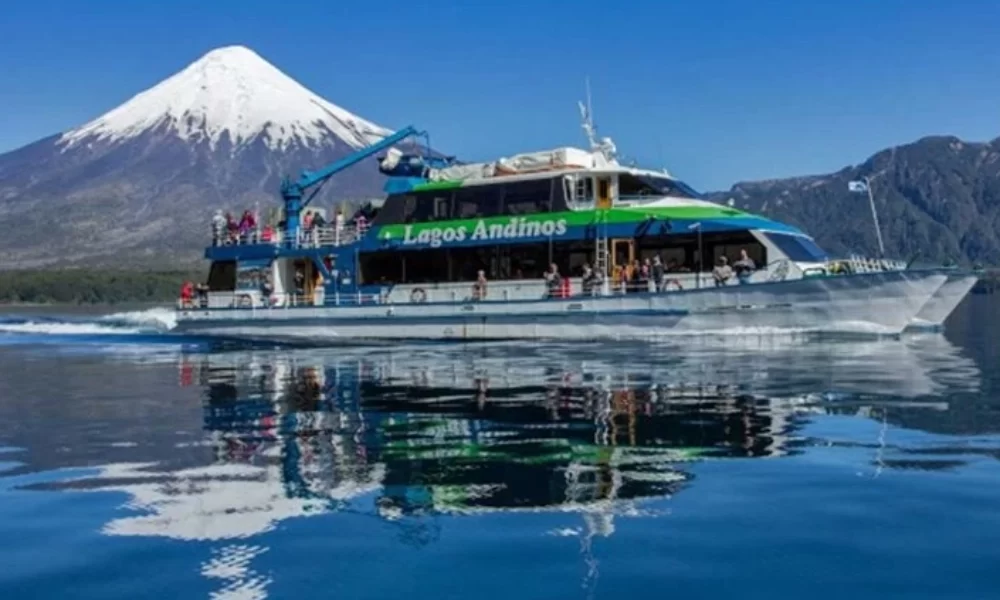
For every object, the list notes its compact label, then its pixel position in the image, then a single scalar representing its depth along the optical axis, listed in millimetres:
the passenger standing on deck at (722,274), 27531
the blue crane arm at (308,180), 36562
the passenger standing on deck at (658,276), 28250
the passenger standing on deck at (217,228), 37669
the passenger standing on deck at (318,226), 34938
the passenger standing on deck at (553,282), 29672
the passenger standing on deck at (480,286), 30938
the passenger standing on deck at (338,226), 34656
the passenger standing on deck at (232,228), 37312
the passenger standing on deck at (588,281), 29172
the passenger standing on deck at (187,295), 37219
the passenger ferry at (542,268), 27016
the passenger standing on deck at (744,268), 27203
